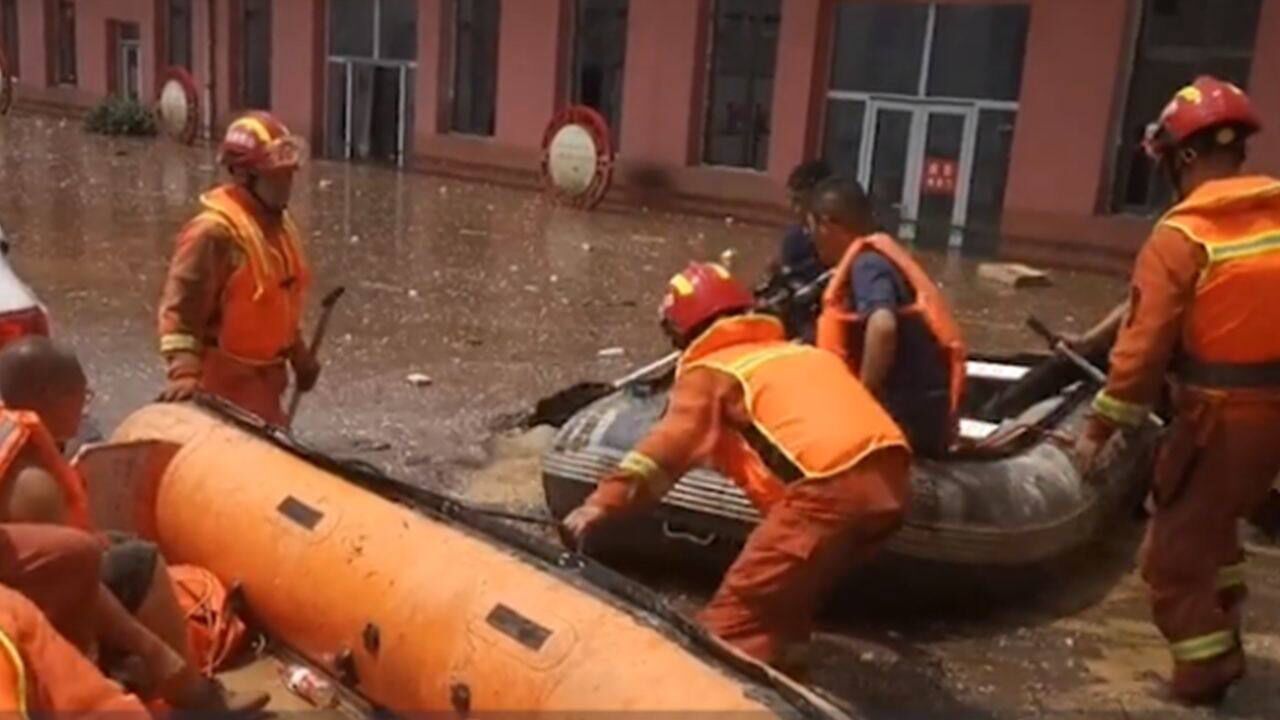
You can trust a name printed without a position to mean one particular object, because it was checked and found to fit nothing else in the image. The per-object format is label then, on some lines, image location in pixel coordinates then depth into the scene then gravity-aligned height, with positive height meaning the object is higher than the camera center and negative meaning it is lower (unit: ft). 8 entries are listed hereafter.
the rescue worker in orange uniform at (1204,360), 13.10 -2.65
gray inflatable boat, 15.24 -4.90
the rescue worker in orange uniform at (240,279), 15.26 -3.00
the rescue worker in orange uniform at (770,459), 12.17 -3.56
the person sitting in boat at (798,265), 21.02 -3.46
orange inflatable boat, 10.03 -4.60
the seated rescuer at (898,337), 15.20 -3.11
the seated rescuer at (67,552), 9.80 -3.86
